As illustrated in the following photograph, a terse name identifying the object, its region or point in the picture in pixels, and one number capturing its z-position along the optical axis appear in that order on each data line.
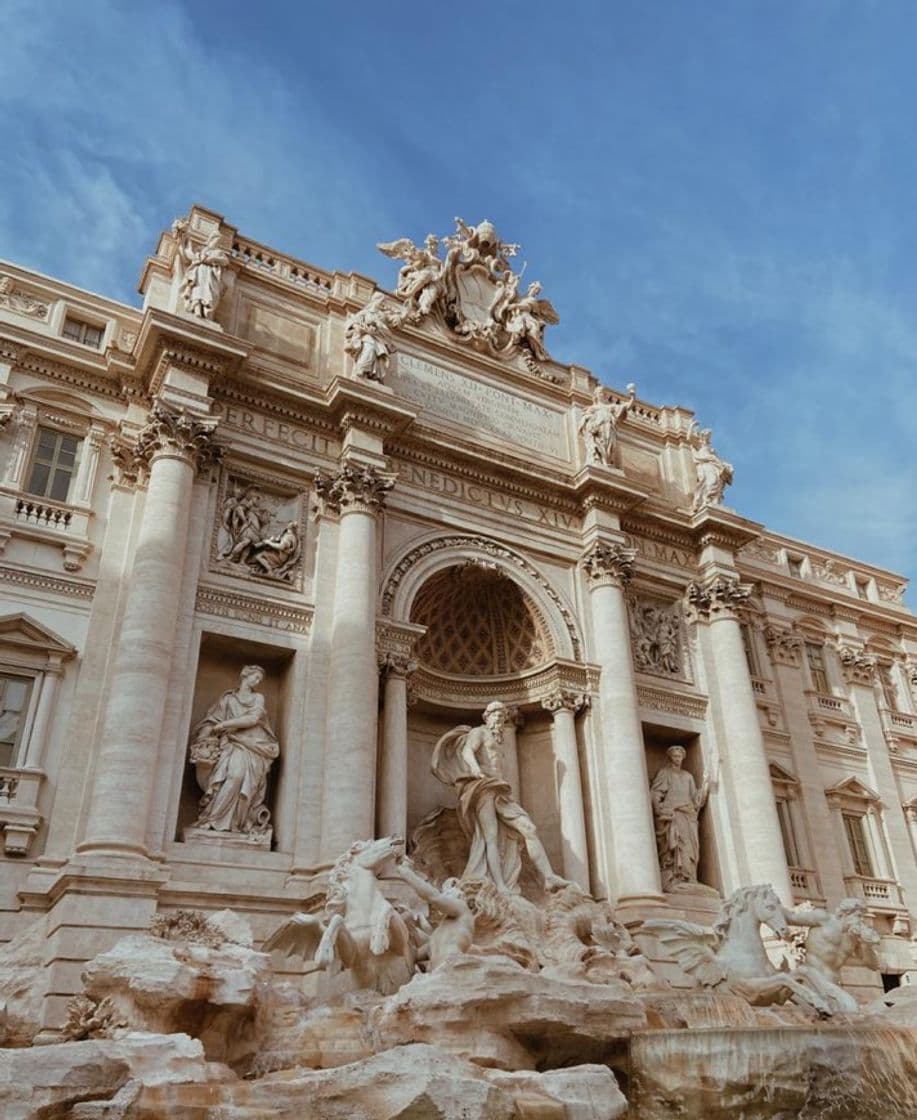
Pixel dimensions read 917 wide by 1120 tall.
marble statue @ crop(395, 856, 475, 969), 11.33
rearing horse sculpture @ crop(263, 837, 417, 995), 10.91
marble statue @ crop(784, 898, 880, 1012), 13.29
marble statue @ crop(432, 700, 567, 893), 15.76
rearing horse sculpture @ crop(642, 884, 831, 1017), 12.54
